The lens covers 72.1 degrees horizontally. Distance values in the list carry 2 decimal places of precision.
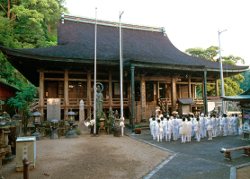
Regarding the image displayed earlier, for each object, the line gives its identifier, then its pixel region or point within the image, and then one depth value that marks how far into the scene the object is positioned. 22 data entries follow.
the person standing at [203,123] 10.64
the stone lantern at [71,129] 10.87
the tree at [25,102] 11.63
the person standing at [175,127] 10.01
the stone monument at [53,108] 12.39
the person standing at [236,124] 11.57
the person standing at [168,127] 9.80
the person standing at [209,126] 9.88
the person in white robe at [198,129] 9.62
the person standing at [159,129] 9.61
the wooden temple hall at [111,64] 13.61
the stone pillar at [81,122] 12.43
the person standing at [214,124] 10.84
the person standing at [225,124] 11.34
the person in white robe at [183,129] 9.23
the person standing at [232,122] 11.88
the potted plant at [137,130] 11.81
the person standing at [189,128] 9.46
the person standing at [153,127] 10.01
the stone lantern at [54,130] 10.67
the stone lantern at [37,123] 10.35
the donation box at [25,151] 5.50
